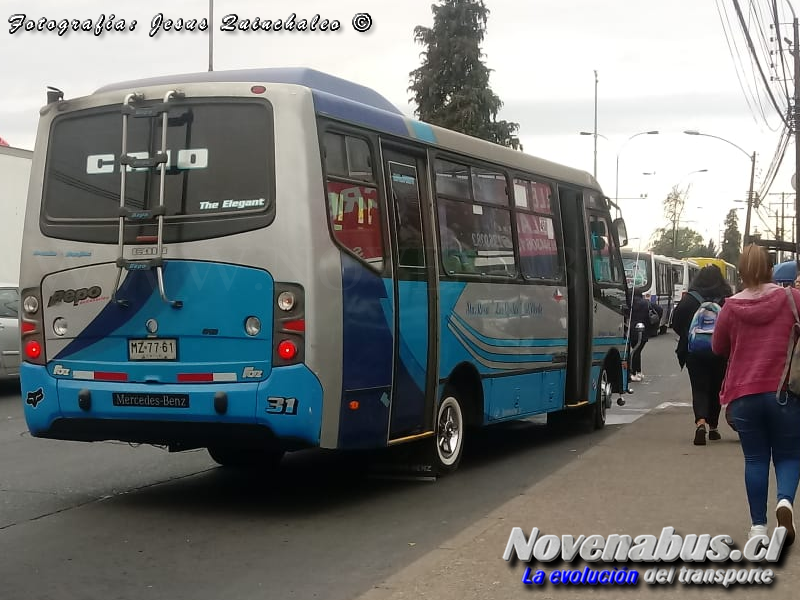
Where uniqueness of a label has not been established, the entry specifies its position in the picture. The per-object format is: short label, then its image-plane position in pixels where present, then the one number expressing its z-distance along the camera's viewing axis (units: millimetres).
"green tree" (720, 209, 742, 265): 140825
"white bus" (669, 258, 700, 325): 52053
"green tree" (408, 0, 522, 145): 59625
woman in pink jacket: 6676
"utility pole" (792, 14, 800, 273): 29717
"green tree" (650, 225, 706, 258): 117138
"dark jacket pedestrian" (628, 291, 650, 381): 20622
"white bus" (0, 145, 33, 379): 21375
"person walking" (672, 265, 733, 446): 11930
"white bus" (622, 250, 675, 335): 42062
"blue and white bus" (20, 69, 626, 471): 7871
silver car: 16875
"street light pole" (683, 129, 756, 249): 60938
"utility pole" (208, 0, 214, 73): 29469
